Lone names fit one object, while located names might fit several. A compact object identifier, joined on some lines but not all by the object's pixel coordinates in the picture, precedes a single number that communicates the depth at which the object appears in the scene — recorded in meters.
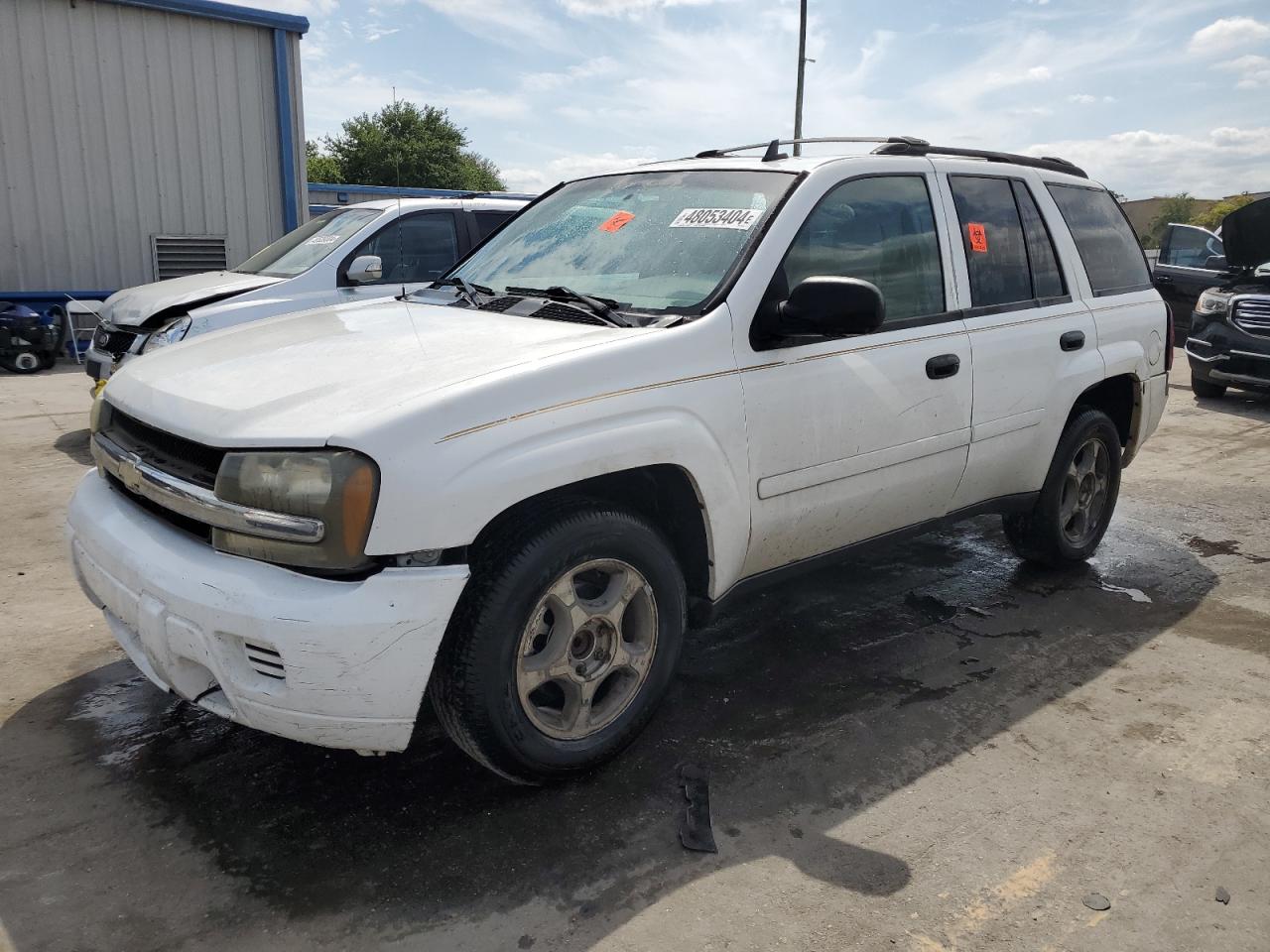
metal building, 12.42
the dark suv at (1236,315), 9.18
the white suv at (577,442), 2.34
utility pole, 21.19
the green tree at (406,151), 49.03
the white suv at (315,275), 6.89
